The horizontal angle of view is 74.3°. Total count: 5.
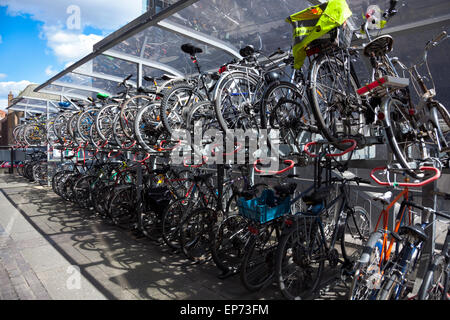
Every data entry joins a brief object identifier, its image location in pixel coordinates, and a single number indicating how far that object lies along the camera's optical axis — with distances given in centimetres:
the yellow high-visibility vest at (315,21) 270
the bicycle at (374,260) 217
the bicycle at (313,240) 283
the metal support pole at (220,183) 411
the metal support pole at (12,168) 1503
